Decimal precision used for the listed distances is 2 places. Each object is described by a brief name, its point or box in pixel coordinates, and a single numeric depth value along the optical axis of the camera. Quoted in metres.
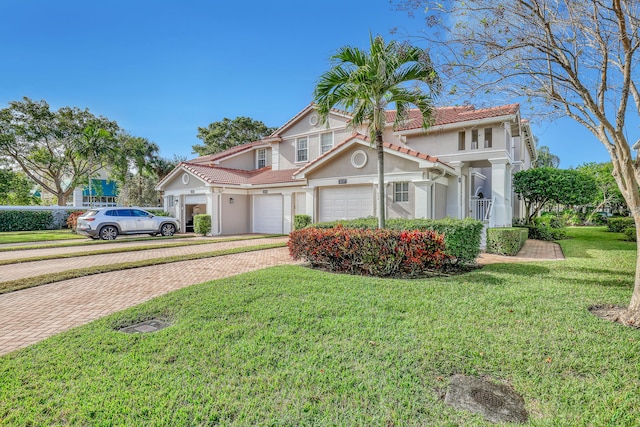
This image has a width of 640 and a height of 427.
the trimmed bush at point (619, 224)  21.57
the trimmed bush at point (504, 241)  11.92
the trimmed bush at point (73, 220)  21.41
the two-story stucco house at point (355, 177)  14.67
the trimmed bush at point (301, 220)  17.86
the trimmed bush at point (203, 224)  20.23
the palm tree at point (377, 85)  8.52
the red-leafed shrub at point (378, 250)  7.86
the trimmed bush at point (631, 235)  17.17
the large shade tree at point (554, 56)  5.24
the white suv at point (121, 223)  17.11
